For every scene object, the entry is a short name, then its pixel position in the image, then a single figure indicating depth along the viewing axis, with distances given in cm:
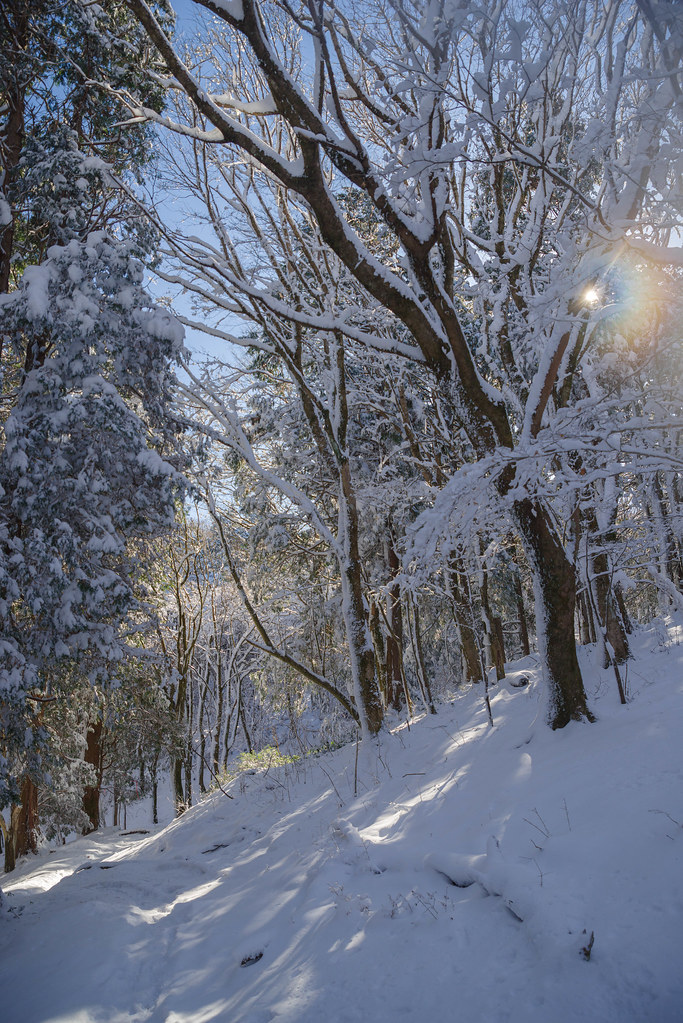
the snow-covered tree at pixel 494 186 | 379
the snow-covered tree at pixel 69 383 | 696
